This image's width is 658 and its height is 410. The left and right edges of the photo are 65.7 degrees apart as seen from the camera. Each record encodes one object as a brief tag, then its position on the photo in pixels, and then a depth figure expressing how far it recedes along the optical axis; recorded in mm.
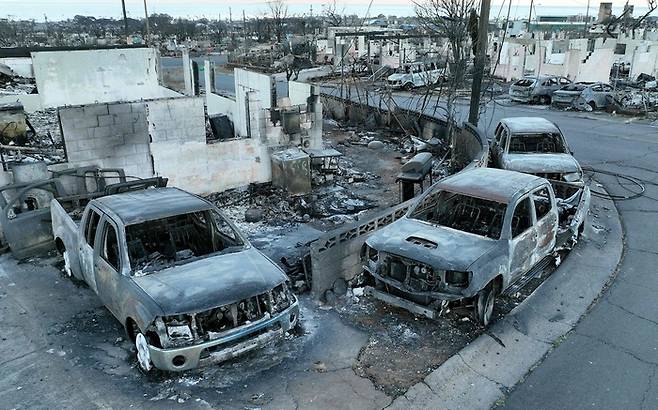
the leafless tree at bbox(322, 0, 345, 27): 41991
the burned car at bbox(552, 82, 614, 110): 23719
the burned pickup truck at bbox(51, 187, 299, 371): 5168
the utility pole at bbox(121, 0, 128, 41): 41256
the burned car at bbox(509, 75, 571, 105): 26234
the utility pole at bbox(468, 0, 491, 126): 13070
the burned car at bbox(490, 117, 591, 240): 8938
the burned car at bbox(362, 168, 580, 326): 6055
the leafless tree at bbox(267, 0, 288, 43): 64338
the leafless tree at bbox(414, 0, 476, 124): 18047
